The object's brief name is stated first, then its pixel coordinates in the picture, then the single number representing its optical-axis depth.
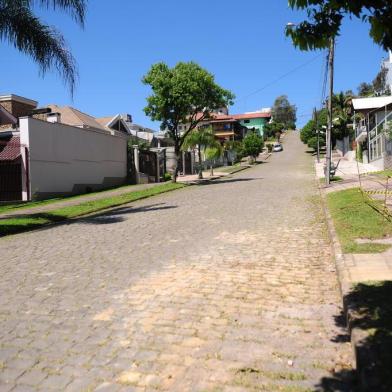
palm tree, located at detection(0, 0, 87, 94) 14.20
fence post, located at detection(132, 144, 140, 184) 34.84
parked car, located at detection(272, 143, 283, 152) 88.71
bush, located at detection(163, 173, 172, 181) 40.59
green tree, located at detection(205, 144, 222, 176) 39.81
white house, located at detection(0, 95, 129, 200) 23.38
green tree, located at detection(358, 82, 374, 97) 89.79
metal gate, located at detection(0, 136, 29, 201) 23.31
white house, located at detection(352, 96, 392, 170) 31.65
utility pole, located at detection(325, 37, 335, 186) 24.67
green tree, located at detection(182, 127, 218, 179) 38.19
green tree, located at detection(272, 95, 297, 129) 140.50
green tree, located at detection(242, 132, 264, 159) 64.50
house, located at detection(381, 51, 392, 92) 68.94
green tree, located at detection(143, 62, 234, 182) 29.58
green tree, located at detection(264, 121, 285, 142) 116.94
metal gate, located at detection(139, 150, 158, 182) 36.23
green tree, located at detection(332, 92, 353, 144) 66.44
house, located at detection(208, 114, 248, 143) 87.31
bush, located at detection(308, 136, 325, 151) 72.22
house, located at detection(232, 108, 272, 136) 122.80
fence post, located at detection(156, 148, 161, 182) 38.16
